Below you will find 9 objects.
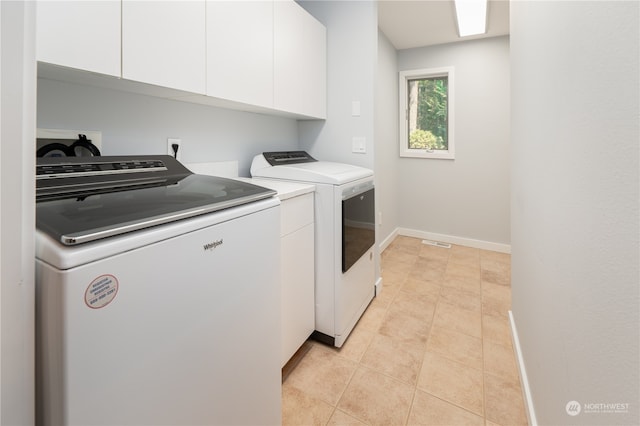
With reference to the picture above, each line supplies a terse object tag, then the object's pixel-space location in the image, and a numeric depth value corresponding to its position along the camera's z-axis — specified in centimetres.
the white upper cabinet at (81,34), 81
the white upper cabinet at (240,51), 134
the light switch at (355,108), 230
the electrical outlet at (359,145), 232
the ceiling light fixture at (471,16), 251
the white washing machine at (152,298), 56
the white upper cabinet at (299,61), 181
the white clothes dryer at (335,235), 174
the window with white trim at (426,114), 367
